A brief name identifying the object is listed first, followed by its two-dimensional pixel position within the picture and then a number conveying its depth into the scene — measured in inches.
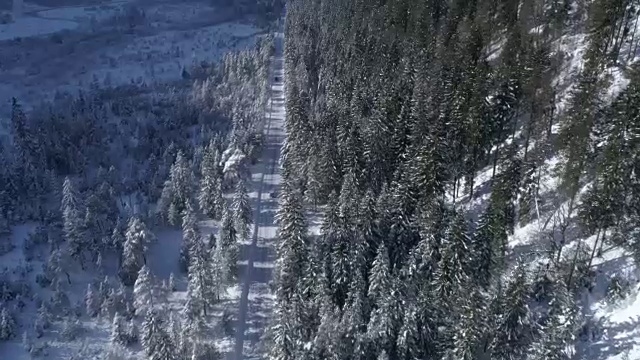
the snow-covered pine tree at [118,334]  2140.7
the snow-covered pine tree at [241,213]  2719.0
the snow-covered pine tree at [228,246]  2399.1
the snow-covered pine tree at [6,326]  2214.6
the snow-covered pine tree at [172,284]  2472.9
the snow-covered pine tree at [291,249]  2011.6
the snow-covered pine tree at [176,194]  2930.6
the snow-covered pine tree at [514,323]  1565.0
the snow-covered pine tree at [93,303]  2348.7
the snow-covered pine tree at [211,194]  2938.0
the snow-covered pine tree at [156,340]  1846.7
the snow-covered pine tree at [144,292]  2246.6
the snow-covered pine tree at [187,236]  2593.5
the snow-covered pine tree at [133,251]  2534.4
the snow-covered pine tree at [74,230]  2625.5
